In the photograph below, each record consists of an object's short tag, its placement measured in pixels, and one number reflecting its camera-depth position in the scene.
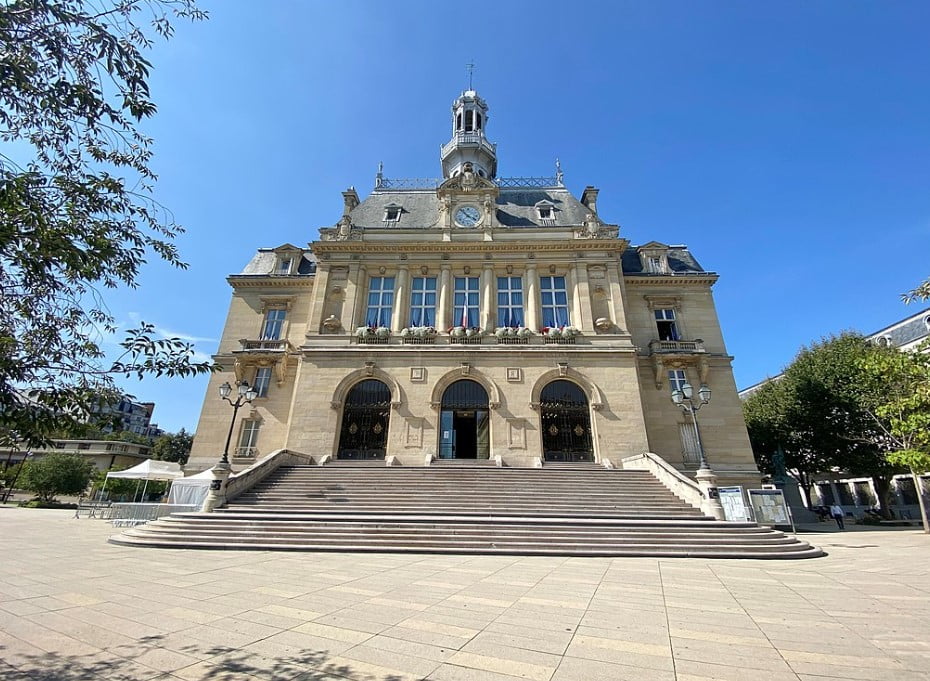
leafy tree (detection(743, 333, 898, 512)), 23.05
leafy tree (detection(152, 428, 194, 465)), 55.09
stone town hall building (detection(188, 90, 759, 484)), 21.05
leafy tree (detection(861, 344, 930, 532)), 13.62
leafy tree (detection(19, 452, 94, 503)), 33.59
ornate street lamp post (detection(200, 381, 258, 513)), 13.33
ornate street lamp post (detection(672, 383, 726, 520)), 12.64
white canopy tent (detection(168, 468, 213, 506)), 17.78
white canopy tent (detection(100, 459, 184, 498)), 19.67
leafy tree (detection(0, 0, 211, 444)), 3.57
